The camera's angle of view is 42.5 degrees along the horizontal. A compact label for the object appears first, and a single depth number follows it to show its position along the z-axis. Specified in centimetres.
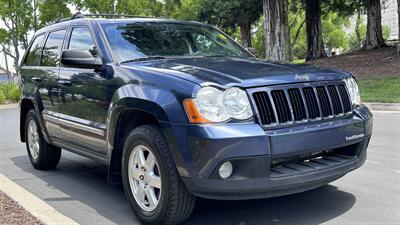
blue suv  382
